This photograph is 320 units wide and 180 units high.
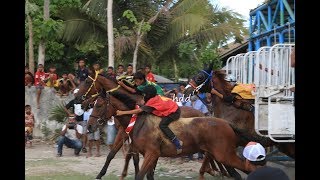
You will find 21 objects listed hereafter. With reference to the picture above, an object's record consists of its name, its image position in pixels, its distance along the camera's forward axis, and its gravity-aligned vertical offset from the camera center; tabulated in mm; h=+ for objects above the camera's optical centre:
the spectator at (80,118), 12647 -751
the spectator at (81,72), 12766 +453
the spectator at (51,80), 15948 +289
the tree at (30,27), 16438 +2191
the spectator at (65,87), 15733 +65
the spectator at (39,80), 15664 +285
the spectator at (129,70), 12758 +495
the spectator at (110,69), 13179 +531
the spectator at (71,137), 12719 -1247
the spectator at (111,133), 12734 -1129
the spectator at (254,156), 6562 -877
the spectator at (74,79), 15028 +310
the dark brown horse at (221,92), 9064 -48
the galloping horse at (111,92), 8695 -83
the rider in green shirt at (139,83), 8633 +110
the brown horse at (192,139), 7805 -788
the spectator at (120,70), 13750 +522
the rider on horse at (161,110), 7867 -330
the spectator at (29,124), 14125 -1003
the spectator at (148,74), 12219 +385
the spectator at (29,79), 15742 +315
